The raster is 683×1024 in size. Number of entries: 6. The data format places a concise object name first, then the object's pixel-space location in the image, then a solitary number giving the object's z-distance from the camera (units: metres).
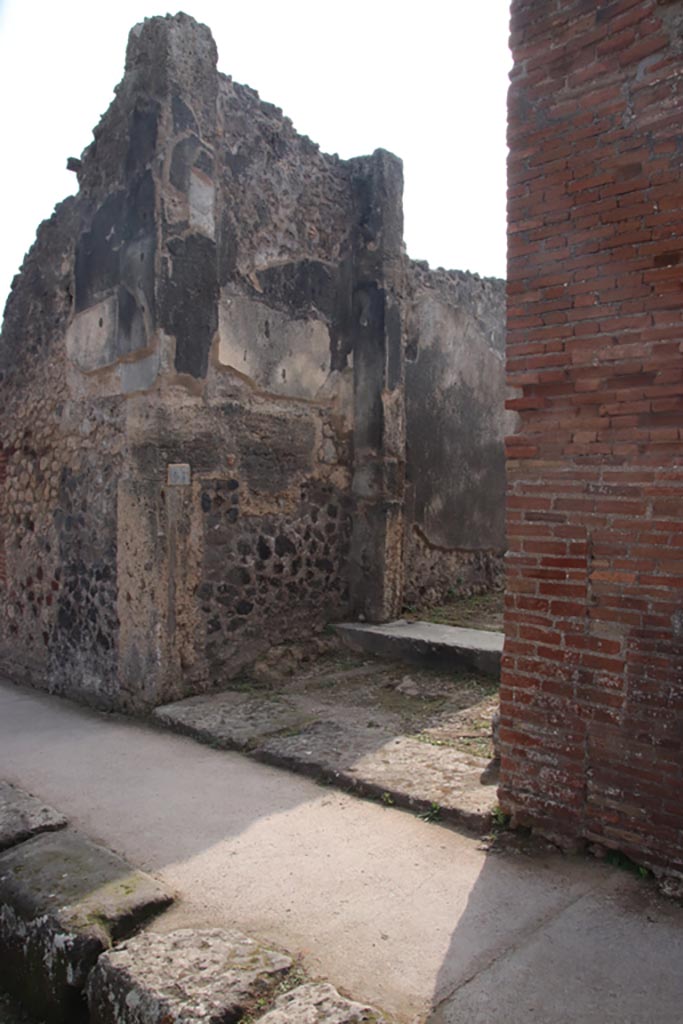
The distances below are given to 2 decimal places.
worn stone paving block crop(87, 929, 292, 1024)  2.22
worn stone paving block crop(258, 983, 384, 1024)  2.10
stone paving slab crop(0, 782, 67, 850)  3.39
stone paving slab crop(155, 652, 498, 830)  3.73
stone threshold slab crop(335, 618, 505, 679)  5.52
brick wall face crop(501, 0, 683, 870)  2.84
